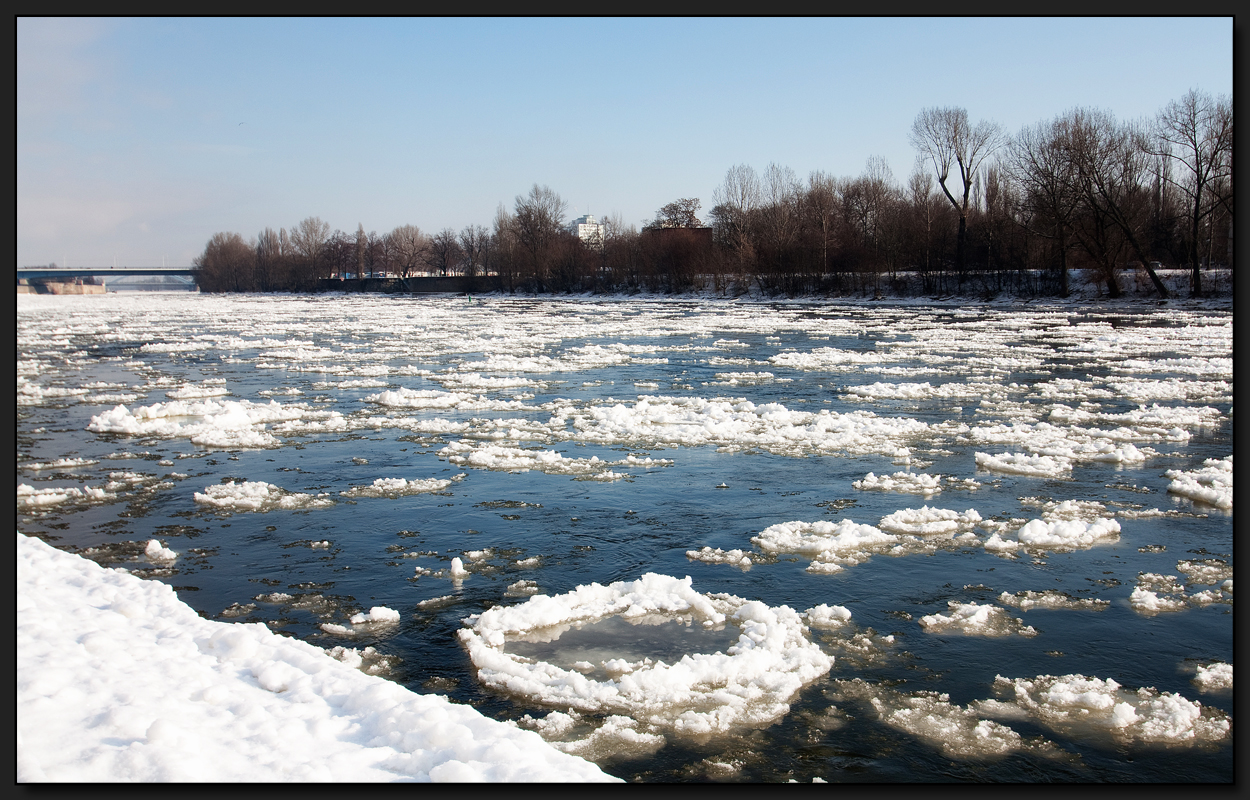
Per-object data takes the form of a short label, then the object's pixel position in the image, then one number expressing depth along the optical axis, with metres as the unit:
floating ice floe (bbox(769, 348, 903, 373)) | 19.55
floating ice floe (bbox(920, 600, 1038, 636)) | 5.50
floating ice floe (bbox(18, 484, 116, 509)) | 8.67
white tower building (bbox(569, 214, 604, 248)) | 90.12
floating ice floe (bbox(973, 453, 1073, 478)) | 9.39
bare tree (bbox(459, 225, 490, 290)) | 122.62
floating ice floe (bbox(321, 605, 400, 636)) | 5.59
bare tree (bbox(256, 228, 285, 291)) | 125.62
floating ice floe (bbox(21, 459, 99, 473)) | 10.22
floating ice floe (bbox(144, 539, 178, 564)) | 7.01
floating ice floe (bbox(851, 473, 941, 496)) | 8.85
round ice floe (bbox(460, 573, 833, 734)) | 4.58
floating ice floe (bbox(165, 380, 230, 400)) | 15.51
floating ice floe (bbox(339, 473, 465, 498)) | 8.95
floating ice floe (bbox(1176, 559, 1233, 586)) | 6.32
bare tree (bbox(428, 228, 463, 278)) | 130.00
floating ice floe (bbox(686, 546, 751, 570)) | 6.80
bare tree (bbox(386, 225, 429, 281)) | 139.88
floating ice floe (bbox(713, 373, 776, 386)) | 16.98
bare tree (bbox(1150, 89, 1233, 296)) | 38.53
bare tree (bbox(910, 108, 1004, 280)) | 58.69
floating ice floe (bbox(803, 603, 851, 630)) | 5.61
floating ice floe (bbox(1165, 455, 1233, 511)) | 8.30
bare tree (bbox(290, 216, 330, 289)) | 120.69
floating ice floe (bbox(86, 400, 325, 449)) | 11.80
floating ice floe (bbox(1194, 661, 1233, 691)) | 4.76
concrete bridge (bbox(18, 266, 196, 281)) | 97.41
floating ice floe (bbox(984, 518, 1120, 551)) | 7.12
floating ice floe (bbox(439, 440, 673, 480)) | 9.84
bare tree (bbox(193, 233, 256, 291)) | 128.50
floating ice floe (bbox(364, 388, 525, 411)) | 14.48
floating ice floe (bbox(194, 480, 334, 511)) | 8.55
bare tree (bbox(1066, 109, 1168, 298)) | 41.23
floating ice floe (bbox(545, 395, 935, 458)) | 11.08
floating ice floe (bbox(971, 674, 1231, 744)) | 4.30
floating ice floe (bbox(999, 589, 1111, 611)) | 5.87
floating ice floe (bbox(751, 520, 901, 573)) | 6.91
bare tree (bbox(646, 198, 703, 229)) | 107.25
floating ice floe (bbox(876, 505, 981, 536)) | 7.48
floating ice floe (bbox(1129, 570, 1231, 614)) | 5.84
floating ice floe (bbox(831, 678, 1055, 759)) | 4.18
